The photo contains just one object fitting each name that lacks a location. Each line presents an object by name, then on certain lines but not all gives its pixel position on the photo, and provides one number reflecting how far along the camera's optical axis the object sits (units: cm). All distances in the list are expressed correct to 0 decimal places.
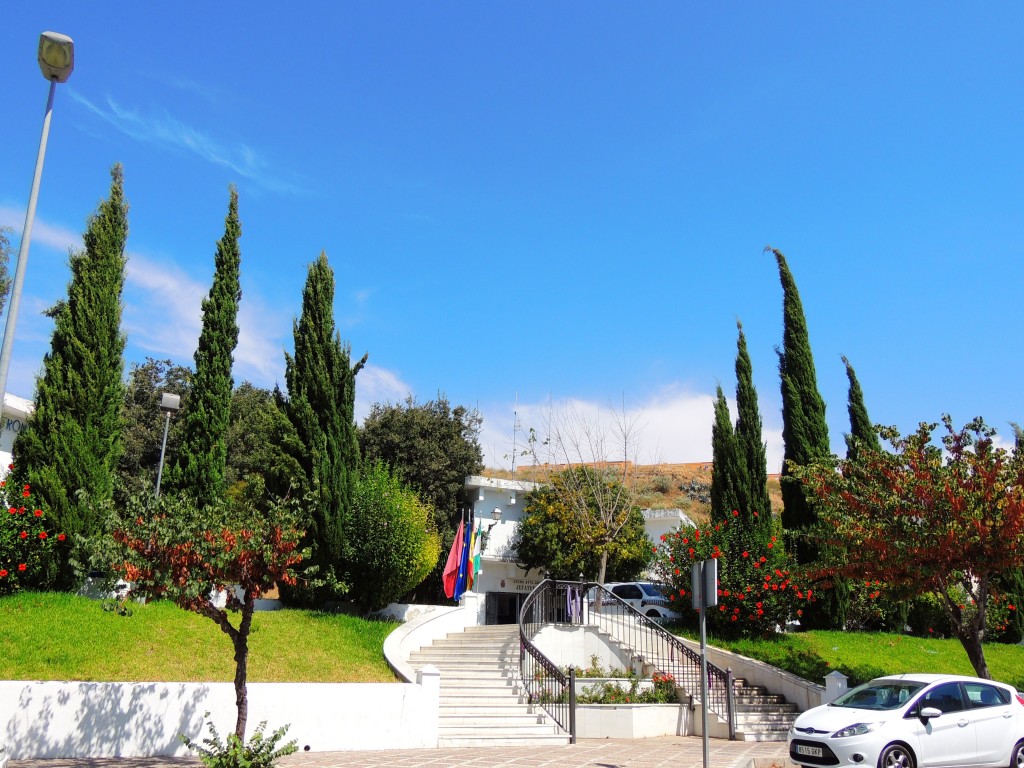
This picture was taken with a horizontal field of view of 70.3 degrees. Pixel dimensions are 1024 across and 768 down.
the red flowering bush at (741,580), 1859
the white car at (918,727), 952
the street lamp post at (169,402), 1753
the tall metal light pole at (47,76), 788
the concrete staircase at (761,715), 1430
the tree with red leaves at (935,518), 1360
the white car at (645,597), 2386
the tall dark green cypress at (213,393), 1759
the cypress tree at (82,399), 1516
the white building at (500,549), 2769
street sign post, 988
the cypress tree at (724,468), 2153
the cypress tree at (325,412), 1827
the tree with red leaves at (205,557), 883
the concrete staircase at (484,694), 1298
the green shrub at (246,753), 771
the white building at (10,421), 2612
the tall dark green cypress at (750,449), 2150
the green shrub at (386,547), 1777
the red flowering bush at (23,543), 1413
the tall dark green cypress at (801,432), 2134
